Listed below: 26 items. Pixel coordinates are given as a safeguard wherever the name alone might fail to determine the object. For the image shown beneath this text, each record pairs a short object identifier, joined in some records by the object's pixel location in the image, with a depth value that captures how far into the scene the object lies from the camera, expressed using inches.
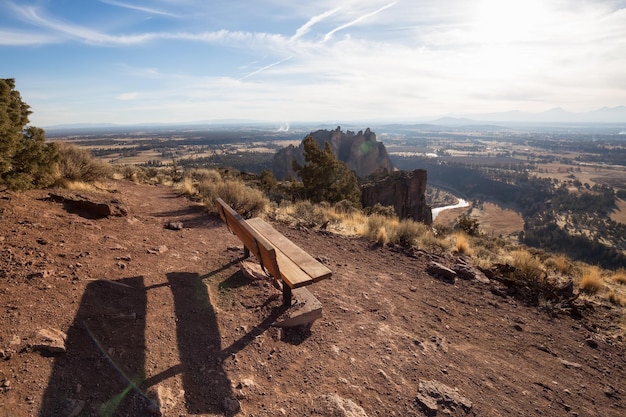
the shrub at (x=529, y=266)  244.8
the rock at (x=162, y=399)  94.2
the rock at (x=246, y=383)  109.8
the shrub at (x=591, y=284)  250.2
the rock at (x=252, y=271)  179.5
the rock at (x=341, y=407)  104.0
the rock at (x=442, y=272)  234.8
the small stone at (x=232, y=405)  100.0
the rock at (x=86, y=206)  232.2
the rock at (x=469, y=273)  239.9
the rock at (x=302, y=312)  145.6
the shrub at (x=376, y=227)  299.7
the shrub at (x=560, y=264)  288.7
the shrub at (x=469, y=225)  473.1
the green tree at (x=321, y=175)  673.6
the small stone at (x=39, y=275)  136.2
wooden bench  136.5
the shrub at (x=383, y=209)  548.4
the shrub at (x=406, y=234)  297.9
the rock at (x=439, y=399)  113.6
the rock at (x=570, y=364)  154.8
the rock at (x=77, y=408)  86.5
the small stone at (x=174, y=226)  249.8
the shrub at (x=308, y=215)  328.5
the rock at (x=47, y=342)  102.0
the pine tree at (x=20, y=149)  198.1
